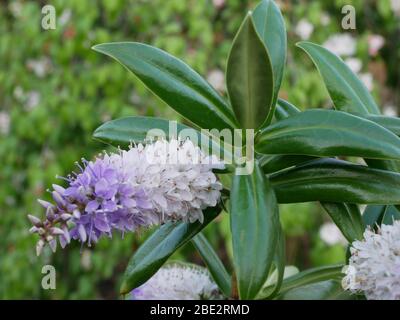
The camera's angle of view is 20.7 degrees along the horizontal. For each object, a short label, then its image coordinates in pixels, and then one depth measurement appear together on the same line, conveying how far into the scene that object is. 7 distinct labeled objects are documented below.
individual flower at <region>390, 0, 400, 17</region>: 2.42
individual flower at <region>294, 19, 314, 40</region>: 2.40
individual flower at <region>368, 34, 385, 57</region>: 2.44
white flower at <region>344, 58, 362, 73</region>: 2.34
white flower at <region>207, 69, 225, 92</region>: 2.40
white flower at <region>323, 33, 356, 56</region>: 2.40
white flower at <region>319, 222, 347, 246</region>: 2.31
